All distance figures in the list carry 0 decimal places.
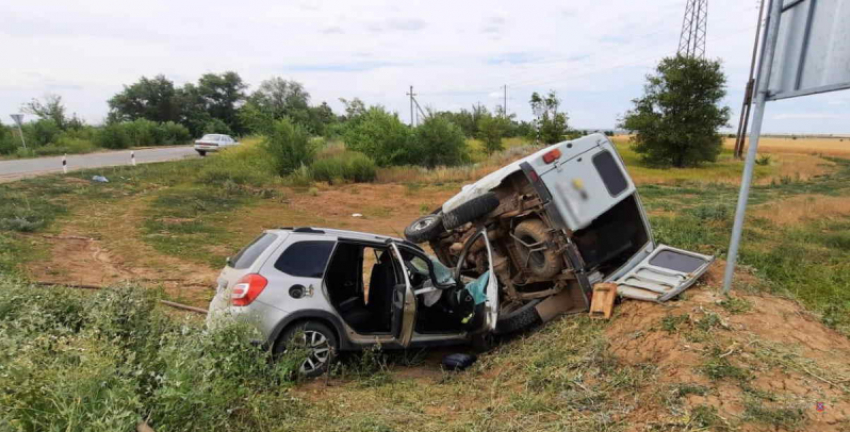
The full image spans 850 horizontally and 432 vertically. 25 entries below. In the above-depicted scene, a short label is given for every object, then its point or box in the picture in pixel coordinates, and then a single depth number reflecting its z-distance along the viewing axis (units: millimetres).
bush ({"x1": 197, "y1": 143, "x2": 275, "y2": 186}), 21219
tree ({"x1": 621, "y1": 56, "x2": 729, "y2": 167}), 32656
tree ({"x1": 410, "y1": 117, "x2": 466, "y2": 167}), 28422
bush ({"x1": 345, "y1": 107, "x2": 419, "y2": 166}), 27281
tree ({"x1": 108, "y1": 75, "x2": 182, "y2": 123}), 55812
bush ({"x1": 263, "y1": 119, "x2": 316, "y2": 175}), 23891
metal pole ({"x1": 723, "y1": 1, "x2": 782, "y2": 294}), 4711
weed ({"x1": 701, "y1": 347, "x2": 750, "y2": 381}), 3523
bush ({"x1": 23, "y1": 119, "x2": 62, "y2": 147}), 36556
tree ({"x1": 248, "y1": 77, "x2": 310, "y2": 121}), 67312
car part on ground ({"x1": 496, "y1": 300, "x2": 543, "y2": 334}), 5625
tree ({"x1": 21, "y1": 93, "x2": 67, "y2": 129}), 43781
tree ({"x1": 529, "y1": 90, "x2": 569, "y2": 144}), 34906
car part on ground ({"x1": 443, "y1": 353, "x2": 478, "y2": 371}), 5180
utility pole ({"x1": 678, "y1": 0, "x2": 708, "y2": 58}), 41875
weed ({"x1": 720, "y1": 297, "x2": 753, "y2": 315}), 4602
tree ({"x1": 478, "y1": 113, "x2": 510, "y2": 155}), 35156
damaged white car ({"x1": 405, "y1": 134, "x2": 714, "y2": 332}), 5473
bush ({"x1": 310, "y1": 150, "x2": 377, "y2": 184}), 23531
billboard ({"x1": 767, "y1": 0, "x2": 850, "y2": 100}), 3844
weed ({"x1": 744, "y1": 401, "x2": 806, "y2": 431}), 3004
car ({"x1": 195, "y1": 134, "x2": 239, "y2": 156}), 33406
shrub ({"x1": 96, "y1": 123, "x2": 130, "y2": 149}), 38656
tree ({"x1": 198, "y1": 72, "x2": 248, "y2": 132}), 60438
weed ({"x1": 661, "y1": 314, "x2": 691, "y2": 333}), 4399
